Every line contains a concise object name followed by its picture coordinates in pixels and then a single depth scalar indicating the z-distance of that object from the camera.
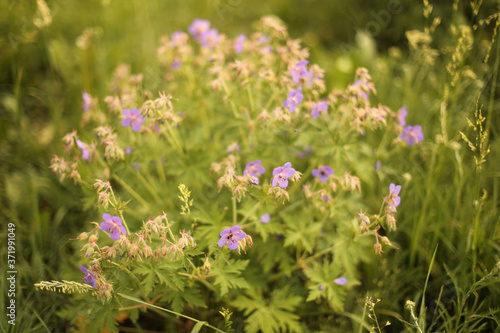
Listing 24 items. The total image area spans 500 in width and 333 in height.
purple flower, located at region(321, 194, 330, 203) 1.25
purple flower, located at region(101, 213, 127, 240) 1.14
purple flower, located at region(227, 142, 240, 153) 1.28
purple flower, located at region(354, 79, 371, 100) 1.28
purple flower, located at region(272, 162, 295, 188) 1.17
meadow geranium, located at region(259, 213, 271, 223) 1.26
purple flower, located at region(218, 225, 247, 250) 1.16
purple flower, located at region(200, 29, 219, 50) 1.42
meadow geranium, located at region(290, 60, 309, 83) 1.25
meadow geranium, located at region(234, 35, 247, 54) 1.41
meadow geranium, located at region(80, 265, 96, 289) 1.14
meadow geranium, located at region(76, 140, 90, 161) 1.25
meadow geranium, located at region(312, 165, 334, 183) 1.27
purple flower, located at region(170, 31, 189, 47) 1.40
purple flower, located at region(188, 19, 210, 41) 1.45
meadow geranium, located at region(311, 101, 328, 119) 1.25
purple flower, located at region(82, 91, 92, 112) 1.32
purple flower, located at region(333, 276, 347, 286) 1.25
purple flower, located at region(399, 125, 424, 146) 1.31
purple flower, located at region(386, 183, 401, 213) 1.19
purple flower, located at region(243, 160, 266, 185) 1.21
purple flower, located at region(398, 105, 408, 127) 1.33
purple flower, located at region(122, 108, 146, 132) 1.25
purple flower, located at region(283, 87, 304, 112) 1.23
